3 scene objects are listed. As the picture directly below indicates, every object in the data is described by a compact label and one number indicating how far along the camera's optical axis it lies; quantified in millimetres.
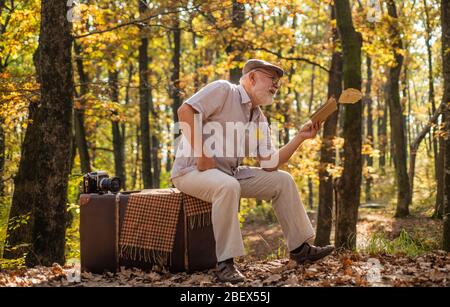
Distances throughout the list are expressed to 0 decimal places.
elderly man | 4449
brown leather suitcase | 4871
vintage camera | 5133
